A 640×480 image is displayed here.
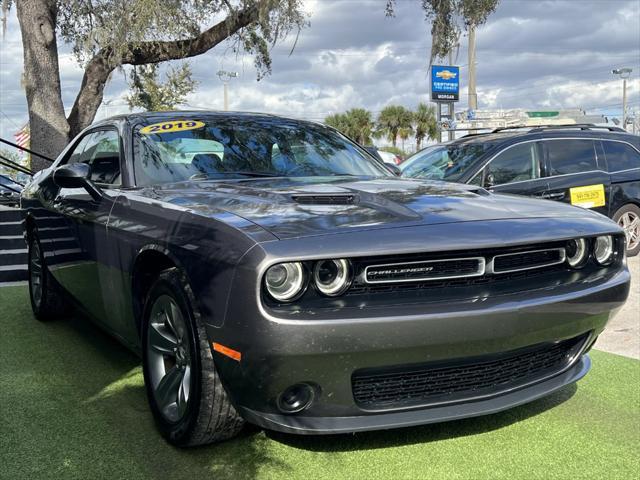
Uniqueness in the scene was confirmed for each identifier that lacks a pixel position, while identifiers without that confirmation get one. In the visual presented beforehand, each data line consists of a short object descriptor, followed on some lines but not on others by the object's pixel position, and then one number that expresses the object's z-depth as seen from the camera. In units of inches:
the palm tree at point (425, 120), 1968.8
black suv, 285.3
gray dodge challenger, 89.3
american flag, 1017.5
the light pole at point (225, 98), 1324.3
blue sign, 1047.6
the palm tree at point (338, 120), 1982.2
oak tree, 434.9
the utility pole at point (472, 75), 806.3
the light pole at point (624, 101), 2514.3
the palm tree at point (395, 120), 2005.4
